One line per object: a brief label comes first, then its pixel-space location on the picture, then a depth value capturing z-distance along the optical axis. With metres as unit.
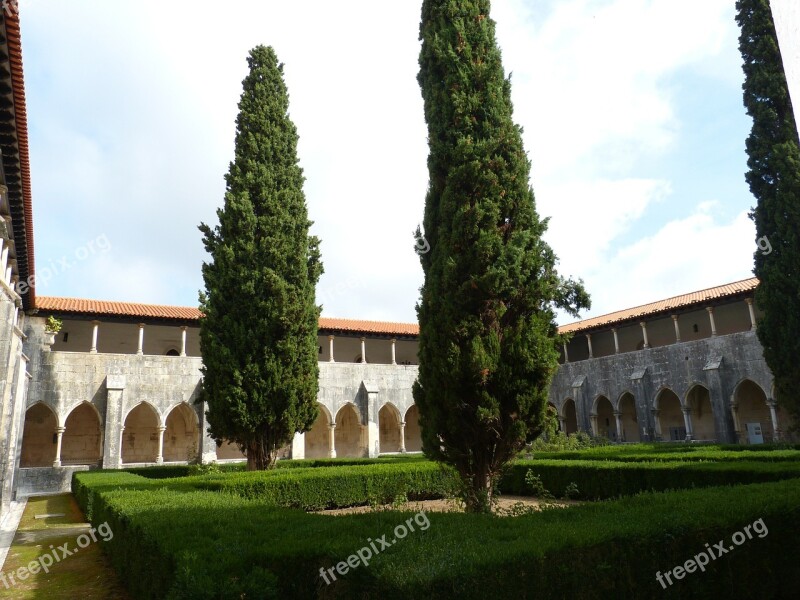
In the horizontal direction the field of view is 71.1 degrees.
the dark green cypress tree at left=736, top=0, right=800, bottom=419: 15.67
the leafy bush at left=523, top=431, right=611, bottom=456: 18.92
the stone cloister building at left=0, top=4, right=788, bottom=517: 18.80
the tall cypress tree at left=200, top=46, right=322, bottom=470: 13.30
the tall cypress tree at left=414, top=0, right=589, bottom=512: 7.90
